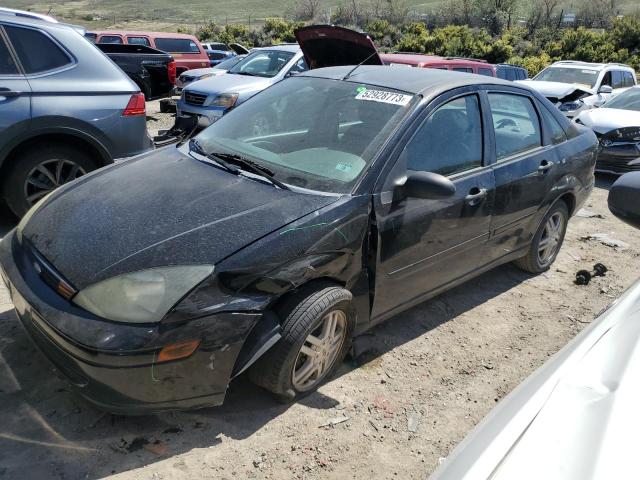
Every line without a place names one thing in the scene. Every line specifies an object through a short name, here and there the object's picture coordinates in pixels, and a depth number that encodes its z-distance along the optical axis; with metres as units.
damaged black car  2.24
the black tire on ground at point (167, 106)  9.77
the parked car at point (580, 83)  10.69
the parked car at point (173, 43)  16.09
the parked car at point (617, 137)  8.05
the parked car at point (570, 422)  1.26
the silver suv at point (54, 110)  4.28
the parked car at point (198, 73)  12.33
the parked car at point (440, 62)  8.96
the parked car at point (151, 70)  10.62
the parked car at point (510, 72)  12.55
